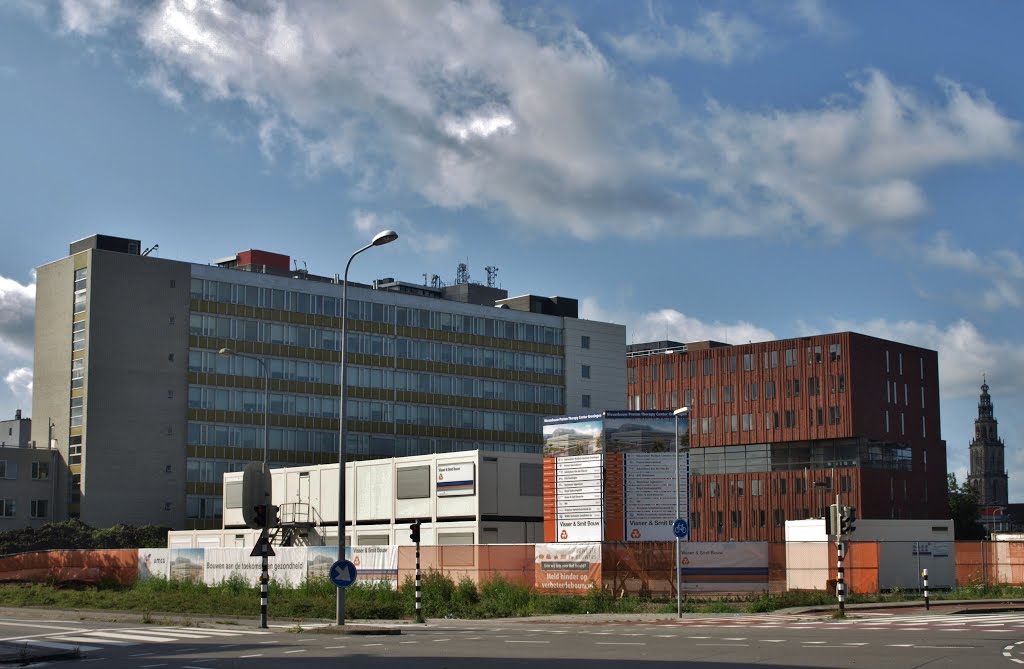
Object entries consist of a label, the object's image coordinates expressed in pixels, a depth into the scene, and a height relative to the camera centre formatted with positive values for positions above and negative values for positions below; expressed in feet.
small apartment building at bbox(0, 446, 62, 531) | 304.09 -0.87
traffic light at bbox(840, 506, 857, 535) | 120.98 -3.90
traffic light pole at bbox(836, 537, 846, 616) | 115.41 -9.20
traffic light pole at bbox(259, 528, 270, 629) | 104.58 -8.19
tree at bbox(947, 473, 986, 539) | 459.32 -11.66
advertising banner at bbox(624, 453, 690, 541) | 176.45 -1.78
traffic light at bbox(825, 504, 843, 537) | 120.78 -3.80
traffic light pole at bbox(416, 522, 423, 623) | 116.67 -11.03
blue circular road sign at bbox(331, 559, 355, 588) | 102.99 -7.44
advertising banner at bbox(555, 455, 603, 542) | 178.70 -2.36
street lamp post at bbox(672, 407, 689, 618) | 121.19 -10.22
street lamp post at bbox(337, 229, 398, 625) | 107.04 -0.02
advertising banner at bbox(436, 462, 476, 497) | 220.23 +0.27
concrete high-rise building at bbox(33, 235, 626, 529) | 307.99 +28.16
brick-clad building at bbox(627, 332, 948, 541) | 389.80 +15.22
